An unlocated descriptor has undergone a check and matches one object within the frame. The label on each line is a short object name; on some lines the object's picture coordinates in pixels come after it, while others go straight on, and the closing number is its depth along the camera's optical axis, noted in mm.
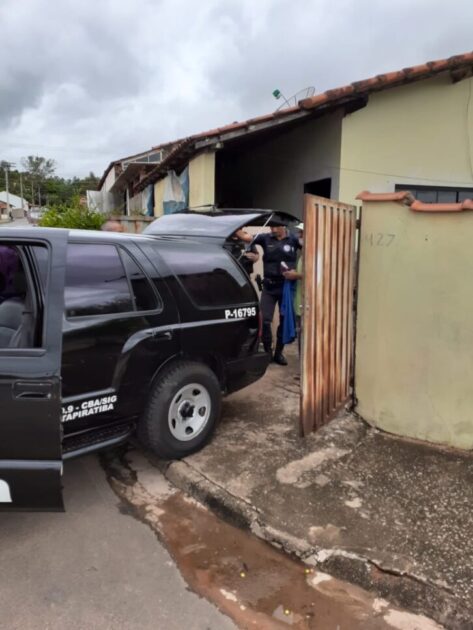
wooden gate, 3656
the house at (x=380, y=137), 7613
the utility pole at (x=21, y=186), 82038
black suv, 2520
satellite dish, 8589
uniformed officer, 5863
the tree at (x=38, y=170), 95500
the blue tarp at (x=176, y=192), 9289
